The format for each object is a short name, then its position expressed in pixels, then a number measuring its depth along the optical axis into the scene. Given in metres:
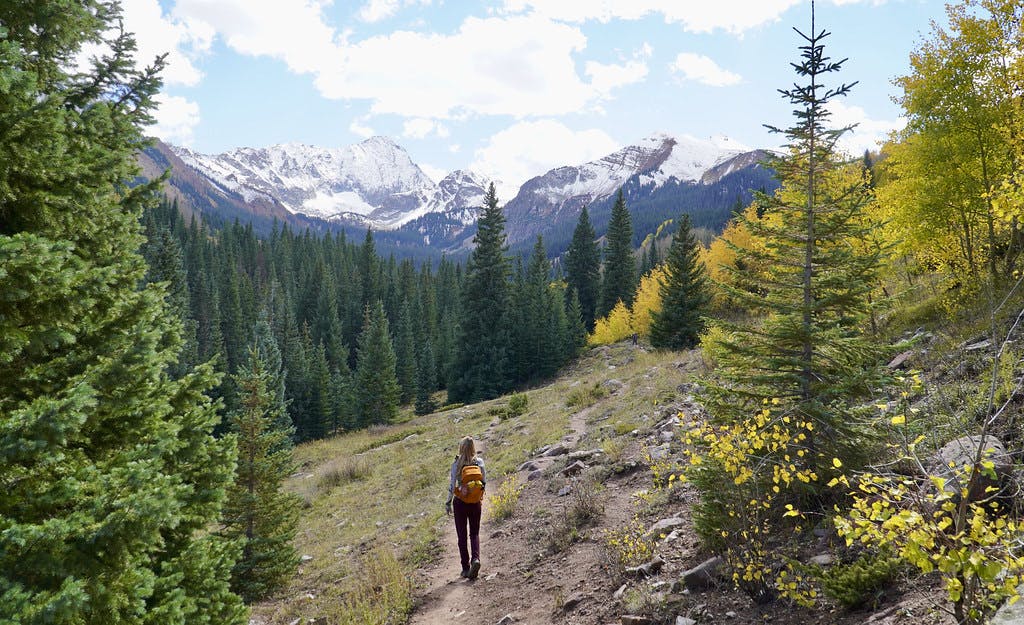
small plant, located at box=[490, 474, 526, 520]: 11.27
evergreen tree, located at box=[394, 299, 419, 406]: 59.66
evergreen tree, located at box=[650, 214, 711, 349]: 31.12
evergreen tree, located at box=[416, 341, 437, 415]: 48.47
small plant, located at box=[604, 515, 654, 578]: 7.22
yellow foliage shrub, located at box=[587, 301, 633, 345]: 44.03
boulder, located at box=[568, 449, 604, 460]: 13.27
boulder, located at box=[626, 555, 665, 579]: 6.98
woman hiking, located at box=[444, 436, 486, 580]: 8.73
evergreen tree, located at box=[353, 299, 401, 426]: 45.47
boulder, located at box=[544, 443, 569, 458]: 14.78
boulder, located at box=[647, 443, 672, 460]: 10.56
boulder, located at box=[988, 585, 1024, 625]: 3.58
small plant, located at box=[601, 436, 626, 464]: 12.27
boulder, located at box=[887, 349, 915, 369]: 10.96
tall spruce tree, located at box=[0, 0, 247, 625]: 3.71
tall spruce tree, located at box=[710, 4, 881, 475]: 6.55
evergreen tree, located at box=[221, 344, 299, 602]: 10.49
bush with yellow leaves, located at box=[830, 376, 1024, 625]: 2.93
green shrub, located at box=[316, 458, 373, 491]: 21.70
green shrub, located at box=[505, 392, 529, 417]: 25.60
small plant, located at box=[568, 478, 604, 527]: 9.44
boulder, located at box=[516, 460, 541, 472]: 14.12
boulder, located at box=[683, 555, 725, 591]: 6.25
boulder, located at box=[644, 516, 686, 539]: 7.99
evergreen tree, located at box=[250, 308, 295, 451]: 41.62
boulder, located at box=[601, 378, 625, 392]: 23.11
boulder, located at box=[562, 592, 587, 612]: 6.92
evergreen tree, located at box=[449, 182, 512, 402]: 42.53
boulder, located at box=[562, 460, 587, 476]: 12.45
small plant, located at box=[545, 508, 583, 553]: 8.82
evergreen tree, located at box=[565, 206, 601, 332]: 56.97
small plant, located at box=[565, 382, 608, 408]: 22.02
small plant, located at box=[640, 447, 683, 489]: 8.70
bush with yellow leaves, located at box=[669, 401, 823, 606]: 5.43
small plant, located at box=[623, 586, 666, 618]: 6.04
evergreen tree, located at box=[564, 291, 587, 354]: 46.91
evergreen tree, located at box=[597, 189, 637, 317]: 53.81
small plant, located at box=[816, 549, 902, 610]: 4.93
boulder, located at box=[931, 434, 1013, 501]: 5.13
